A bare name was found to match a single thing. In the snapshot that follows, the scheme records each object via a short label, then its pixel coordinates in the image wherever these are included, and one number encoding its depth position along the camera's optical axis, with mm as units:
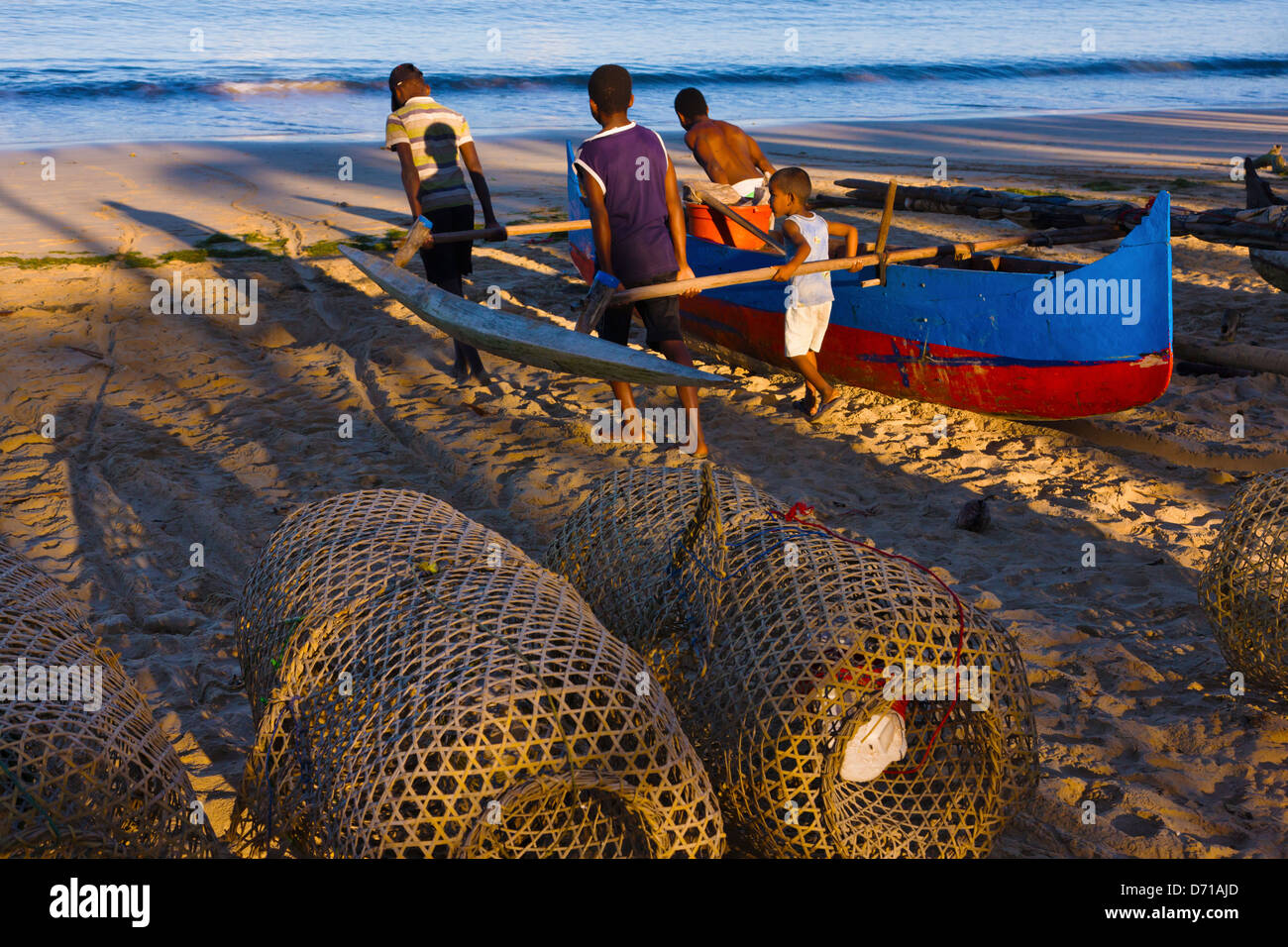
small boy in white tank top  6602
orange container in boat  8391
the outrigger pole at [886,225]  6687
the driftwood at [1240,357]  6293
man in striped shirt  7059
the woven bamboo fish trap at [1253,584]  3611
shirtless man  8289
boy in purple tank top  5734
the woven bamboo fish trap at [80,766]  2336
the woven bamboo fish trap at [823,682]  2811
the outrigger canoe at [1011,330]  5816
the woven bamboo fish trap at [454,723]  2416
